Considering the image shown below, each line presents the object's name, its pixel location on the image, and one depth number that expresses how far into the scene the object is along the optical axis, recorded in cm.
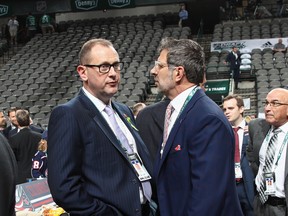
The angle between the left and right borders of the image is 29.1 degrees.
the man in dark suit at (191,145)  283
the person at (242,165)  502
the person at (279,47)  1773
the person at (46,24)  2437
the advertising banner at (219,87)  1468
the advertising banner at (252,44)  1864
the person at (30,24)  2486
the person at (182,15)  2250
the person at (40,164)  668
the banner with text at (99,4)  2383
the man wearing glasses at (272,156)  450
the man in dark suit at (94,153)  289
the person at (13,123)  811
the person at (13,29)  2411
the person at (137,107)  702
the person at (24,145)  723
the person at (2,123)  784
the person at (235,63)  1631
